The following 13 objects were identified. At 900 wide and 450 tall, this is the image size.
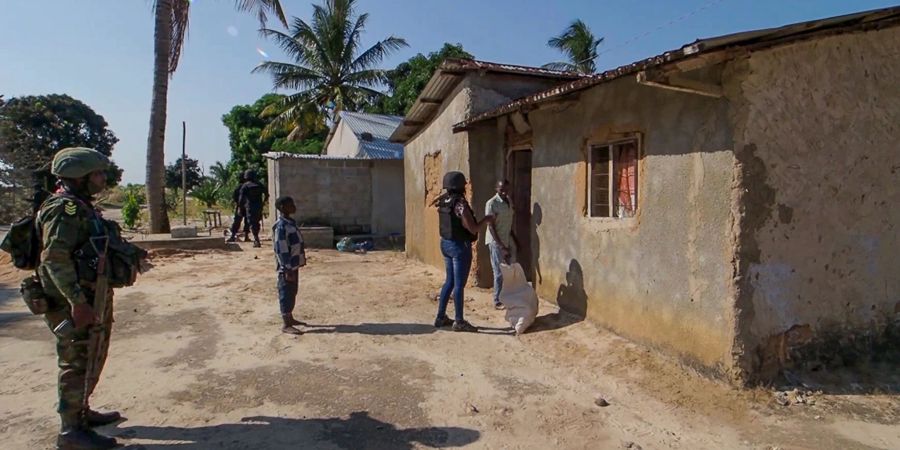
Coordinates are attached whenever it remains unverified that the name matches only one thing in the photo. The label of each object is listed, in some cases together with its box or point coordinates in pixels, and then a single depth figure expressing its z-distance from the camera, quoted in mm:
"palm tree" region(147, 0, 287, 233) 13594
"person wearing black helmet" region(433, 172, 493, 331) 5664
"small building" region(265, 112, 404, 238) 14227
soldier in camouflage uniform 3055
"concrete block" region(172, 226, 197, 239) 12211
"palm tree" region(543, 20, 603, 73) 26827
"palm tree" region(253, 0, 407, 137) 22594
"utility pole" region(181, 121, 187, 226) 18500
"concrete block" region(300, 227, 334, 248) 13383
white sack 5766
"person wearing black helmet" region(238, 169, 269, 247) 12375
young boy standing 5613
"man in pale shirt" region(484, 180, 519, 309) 6492
